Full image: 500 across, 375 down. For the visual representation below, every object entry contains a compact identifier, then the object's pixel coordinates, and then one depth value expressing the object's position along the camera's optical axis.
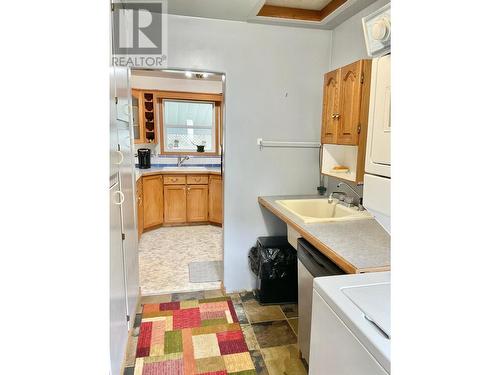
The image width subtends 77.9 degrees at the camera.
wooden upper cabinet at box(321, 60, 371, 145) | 1.87
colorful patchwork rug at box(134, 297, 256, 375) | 1.93
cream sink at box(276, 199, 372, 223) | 2.46
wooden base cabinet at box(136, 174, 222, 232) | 4.57
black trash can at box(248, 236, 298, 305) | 2.59
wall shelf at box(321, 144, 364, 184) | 2.48
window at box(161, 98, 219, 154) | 5.28
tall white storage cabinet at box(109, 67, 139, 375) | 1.65
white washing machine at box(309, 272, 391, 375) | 0.83
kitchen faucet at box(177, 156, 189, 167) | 5.24
